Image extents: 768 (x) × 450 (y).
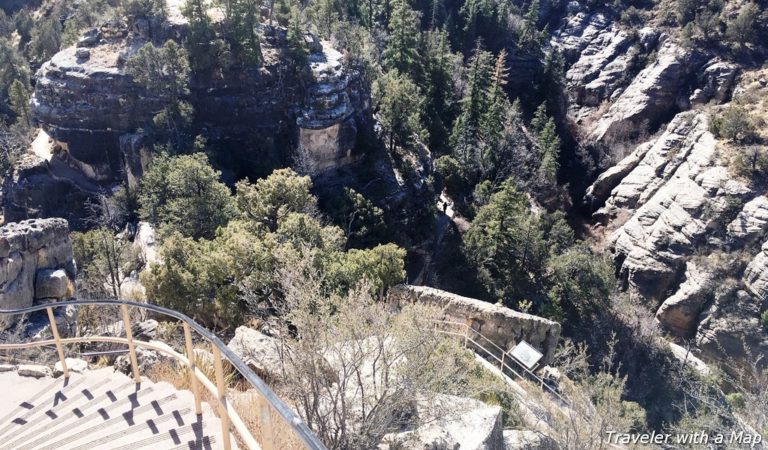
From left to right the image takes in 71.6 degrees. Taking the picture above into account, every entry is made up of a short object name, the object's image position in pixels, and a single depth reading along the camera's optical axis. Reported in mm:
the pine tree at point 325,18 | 40844
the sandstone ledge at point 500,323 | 17203
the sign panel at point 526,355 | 14735
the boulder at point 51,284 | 16422
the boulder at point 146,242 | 25469
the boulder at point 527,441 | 9633
